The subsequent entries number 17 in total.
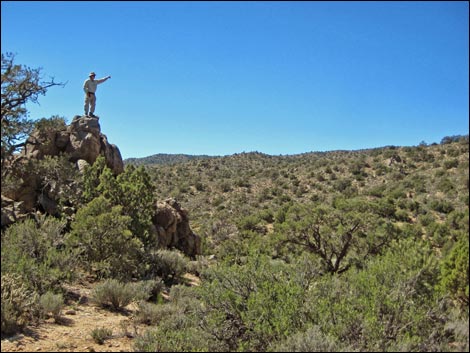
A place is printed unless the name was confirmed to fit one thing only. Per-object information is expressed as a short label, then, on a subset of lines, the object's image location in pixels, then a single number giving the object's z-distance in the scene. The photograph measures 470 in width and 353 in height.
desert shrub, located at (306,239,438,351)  5.30
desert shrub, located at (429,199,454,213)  27.16
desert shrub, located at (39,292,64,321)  7.59
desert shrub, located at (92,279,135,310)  9.26
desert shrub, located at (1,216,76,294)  8.46
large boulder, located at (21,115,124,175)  15.51
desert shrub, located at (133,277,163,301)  9.62
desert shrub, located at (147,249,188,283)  13.11
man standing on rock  15.66
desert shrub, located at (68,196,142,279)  11.27
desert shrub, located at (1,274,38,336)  6.47
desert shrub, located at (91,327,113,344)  6.79
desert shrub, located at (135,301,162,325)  8.17
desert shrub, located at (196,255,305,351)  5.82
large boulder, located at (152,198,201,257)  16.67
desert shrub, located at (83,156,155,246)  13.82
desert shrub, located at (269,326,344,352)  4.85
